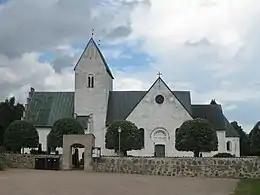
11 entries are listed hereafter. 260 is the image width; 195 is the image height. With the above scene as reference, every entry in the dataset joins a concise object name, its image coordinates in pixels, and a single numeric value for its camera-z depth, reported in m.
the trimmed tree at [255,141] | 59.34
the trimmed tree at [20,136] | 55.22
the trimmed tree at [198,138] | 52.25
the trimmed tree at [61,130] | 54.81
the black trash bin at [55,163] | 44.44
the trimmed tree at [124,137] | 54.78
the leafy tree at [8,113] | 80.38
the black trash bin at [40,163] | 44.53
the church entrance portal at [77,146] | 43.75
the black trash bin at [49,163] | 44.36
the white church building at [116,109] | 64.81
